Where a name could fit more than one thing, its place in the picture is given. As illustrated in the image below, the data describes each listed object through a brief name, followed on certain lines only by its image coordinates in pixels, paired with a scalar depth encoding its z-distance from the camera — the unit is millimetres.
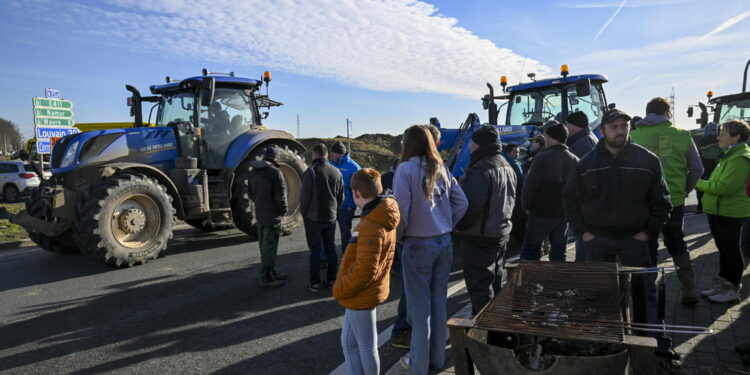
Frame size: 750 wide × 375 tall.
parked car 17172
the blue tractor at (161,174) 6387
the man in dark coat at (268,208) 5445
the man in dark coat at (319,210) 5383
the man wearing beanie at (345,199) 5988
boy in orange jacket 2756
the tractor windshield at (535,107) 8946
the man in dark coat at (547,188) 4238
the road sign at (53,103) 12703
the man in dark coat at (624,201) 3148
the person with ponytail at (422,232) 3111
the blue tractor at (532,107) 7742
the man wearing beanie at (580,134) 4930
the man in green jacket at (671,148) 3971
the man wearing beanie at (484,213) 3477
